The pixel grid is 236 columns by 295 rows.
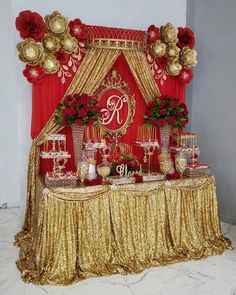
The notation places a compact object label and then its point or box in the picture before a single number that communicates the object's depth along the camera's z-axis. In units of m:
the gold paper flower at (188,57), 3.33
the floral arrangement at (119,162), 3.04
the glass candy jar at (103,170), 2.90
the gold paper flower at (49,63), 2.89
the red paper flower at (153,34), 3.15
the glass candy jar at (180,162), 3.13
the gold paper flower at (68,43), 2.92
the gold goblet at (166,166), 3.09
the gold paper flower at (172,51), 3.29
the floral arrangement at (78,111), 2.85
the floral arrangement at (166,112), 3.23
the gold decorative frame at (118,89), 3.25
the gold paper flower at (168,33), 3.18
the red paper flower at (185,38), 3.36
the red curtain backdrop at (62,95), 3.03
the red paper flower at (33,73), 2.87
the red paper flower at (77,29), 2.94
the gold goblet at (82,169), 2.82
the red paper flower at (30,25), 2.70
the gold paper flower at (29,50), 2.74
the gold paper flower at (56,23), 2.83
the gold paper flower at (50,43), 2.87
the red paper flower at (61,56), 2.97
